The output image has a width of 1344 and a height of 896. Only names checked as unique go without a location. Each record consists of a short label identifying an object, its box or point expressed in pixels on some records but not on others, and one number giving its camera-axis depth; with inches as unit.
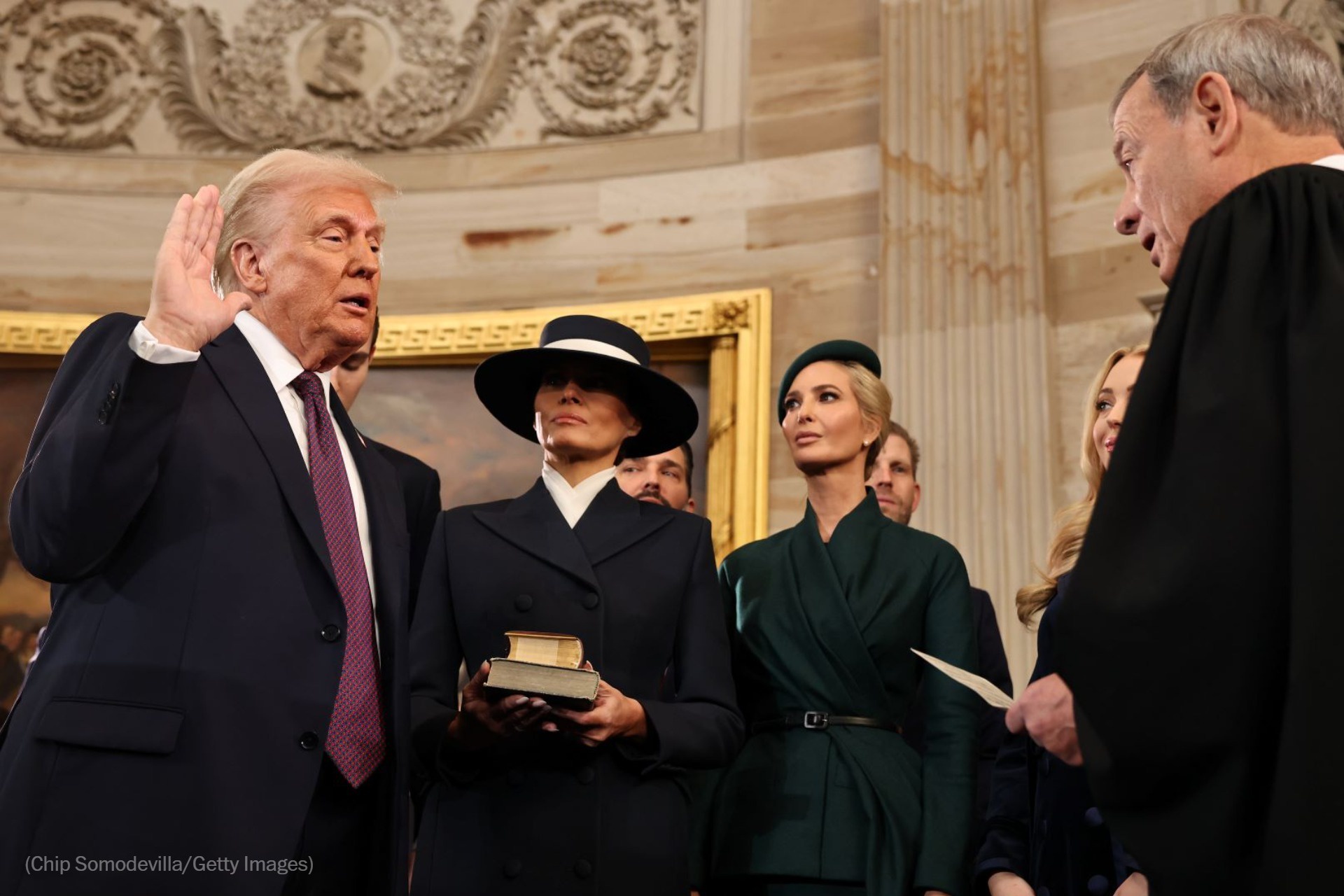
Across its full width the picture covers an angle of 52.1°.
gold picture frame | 243.1
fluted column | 224.4
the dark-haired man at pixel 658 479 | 192.7
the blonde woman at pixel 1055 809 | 99.2
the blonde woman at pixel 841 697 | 119.0
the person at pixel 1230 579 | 61.7
